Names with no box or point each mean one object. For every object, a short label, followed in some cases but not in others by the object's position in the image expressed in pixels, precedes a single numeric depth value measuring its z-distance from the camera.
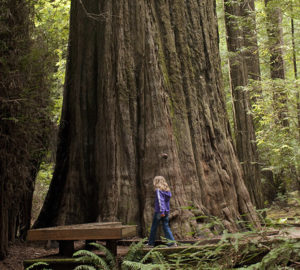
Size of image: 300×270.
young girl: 6.23
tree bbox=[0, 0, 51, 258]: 6.23
